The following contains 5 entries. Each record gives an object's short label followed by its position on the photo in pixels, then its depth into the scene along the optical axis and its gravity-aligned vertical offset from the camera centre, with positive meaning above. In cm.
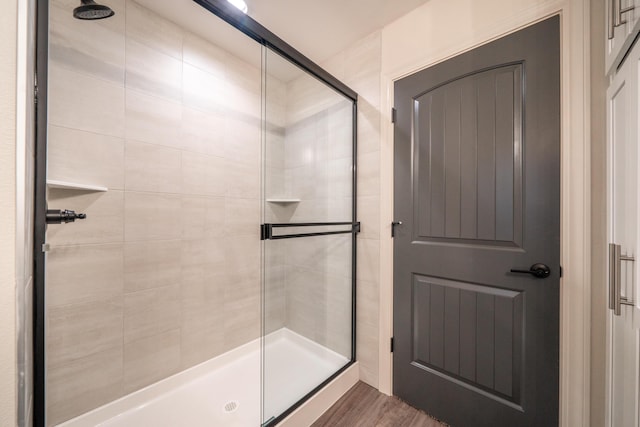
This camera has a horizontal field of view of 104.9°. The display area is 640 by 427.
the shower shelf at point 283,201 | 128 +7
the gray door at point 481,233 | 114 -10
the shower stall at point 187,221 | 126 -5
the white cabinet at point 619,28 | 73 +62
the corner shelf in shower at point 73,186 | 107 +12
